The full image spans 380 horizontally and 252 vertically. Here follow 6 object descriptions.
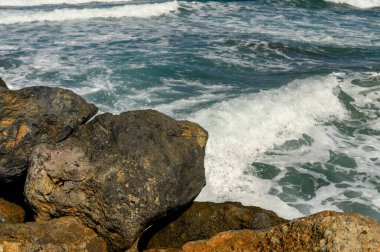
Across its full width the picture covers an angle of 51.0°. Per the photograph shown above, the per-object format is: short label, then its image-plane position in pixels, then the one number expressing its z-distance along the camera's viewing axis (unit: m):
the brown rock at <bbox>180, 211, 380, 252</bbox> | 2.48
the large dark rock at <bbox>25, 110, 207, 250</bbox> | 3.78
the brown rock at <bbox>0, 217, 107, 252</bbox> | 3.27
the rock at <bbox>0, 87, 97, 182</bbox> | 4.32
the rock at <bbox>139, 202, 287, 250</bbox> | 4.42
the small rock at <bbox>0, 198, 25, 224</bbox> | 4.23
